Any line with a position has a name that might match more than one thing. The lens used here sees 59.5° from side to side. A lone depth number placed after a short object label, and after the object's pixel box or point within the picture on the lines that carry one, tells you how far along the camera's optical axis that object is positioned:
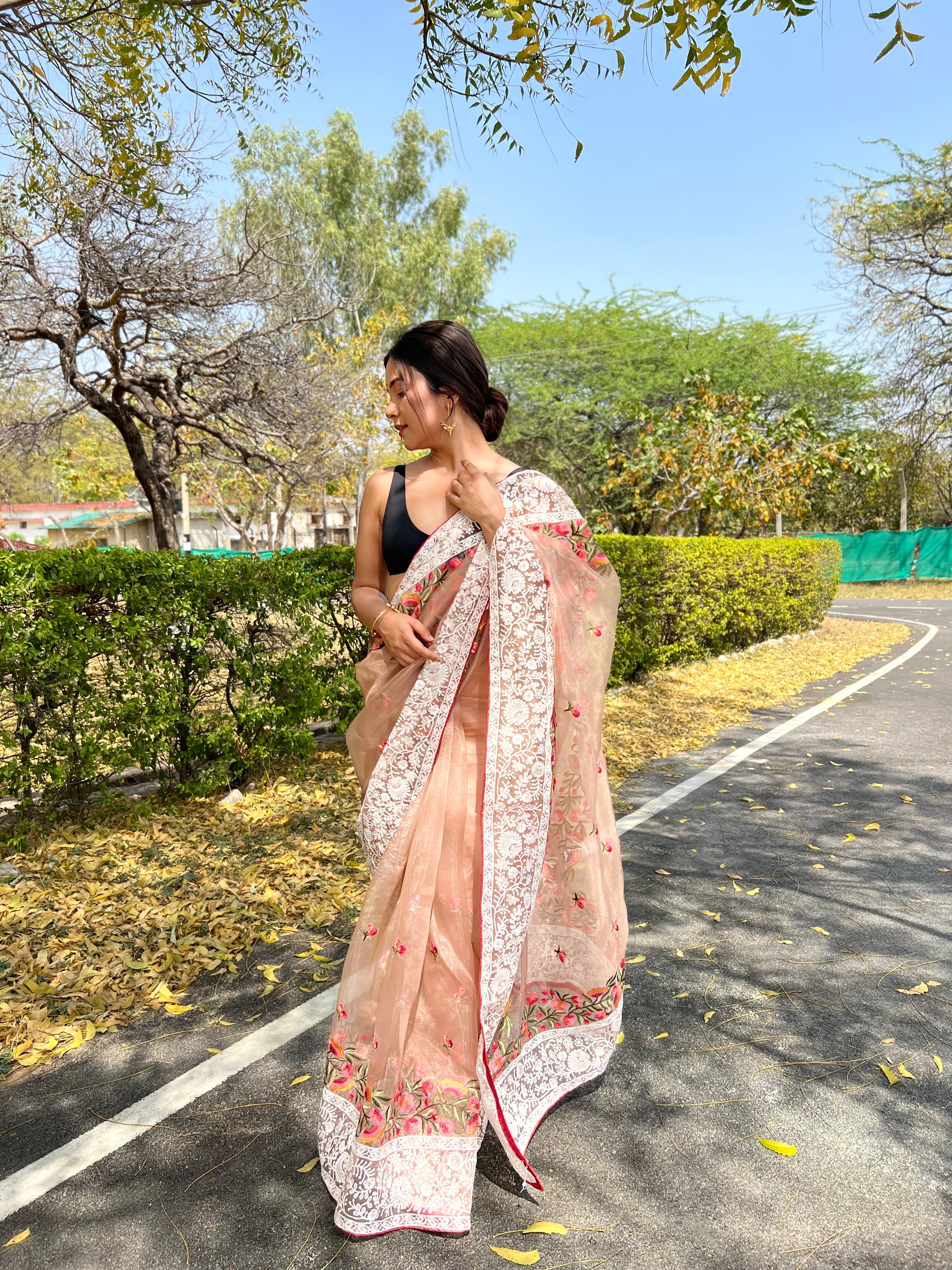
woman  2.03
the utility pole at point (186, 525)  31.39
